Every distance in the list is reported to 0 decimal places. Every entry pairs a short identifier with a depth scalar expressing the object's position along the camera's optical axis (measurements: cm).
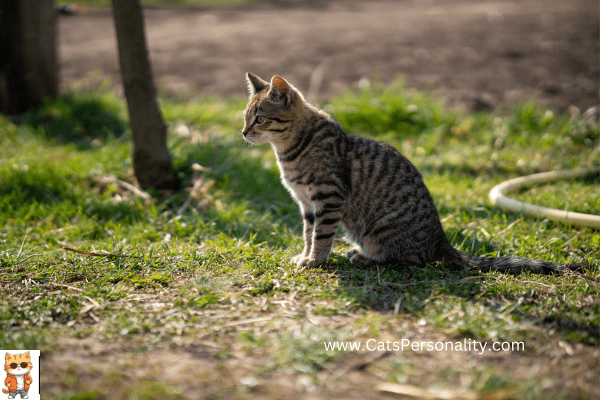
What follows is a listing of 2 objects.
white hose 364
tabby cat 315
